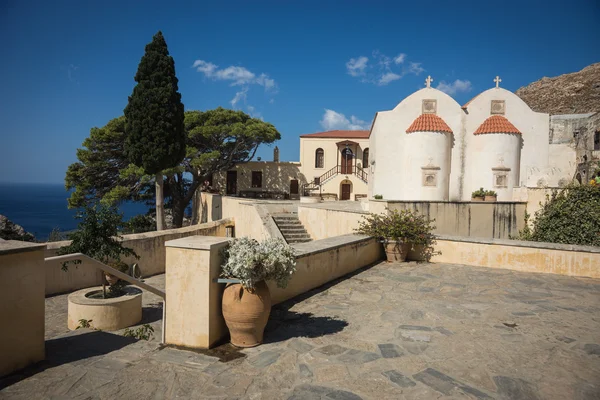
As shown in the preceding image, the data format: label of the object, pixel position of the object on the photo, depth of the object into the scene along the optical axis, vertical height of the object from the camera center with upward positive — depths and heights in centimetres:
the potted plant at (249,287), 396 -99
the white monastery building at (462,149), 1952 +264
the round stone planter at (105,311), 678 -220
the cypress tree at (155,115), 1991 +404
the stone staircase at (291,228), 1744 -161
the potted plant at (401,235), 901 -91
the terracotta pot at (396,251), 909 -129
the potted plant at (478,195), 1773 +18
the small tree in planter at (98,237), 733 -91
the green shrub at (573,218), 1027 -50
